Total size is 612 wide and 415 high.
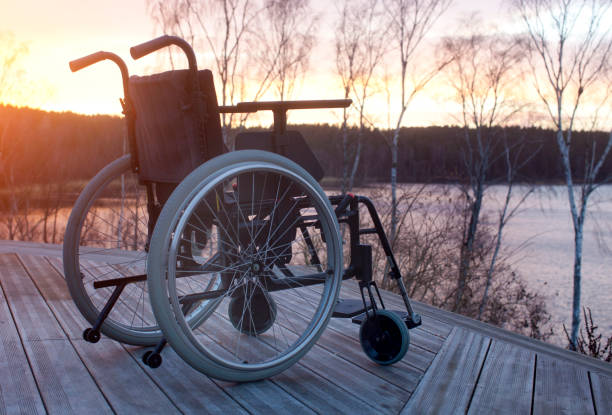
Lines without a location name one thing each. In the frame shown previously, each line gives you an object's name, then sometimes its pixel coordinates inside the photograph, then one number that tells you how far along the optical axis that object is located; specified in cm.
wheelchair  126
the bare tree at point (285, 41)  1019
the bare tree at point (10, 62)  988
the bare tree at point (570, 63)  1213
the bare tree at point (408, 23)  1258
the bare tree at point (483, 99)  1496
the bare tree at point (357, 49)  1255
